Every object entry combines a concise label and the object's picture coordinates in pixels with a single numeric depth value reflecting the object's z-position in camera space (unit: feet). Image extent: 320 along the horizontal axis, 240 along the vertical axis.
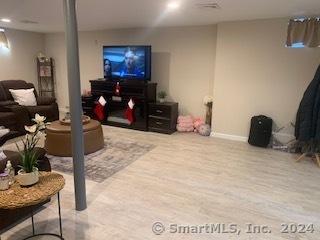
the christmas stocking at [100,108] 17.97
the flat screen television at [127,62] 16.65
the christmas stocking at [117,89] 17.40
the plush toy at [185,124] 16.76
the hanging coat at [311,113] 11.59
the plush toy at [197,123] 16.66
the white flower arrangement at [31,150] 5.85
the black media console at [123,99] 16.89
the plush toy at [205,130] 16.10
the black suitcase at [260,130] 13.64
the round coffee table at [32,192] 5.24
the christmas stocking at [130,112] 17.01
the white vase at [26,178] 5.82
